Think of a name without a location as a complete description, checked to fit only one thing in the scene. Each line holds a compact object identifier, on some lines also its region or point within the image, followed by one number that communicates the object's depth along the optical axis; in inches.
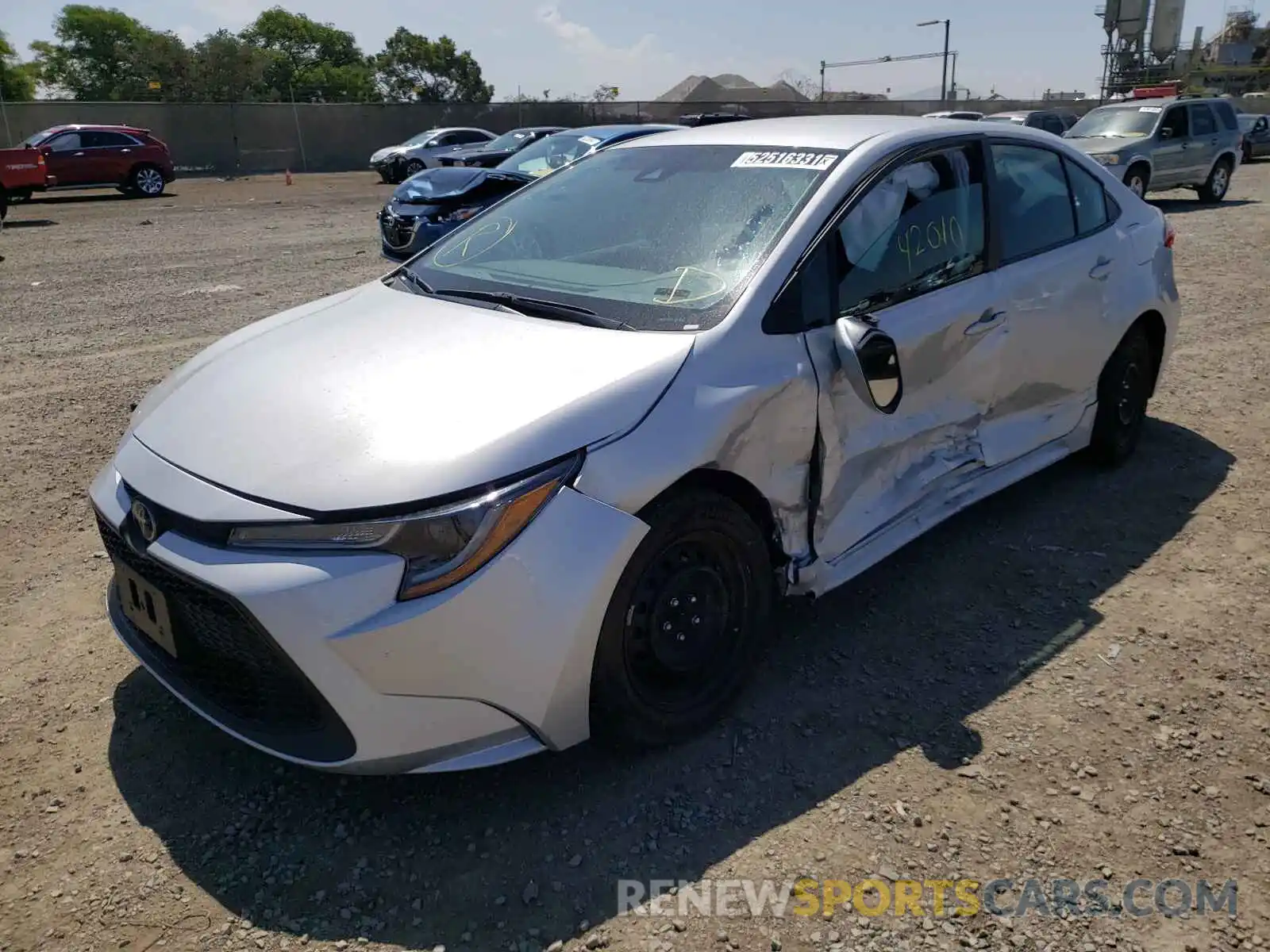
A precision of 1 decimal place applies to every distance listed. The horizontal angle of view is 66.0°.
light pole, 2080.5
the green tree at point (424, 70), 2977.4
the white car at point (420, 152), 1028.5
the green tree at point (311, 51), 3016.7
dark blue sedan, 362.9
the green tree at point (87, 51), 2605.8
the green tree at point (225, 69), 1828.2
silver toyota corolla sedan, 88.4
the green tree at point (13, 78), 2253.9
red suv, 820.0
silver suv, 622.2
